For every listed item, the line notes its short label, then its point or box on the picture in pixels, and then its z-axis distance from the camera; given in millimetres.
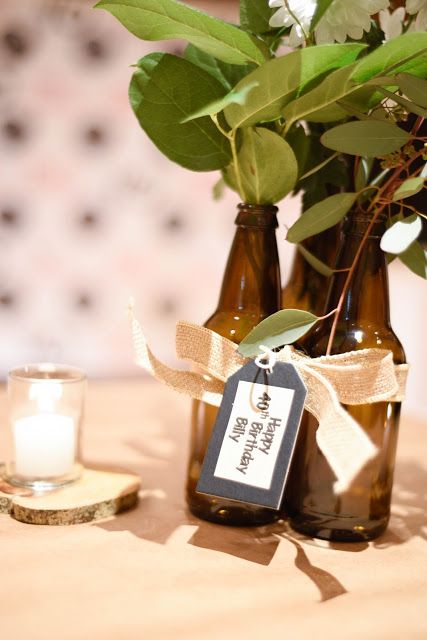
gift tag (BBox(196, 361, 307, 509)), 558
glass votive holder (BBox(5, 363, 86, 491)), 693
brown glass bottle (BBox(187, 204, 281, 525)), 647
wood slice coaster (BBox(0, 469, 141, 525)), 636
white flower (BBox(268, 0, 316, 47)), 567
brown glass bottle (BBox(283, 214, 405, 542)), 630
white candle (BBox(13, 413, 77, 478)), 692
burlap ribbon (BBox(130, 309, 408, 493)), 519
